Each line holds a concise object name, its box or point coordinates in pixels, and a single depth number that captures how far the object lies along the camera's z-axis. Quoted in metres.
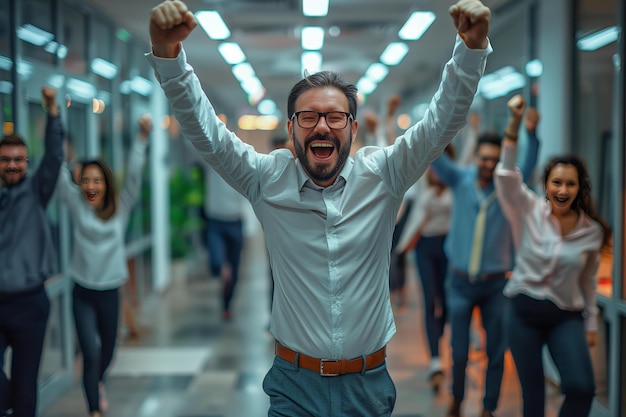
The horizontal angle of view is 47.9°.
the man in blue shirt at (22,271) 3.41
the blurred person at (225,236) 7.27
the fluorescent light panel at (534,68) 5.43
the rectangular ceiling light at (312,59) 7.57
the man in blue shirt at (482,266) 3.95
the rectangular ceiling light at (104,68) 6.25
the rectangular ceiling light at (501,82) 6.23
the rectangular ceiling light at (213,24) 4.87
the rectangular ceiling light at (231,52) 6.39
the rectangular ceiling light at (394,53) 6.82
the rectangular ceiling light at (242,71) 7.74
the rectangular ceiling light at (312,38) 5.83
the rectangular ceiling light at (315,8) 4.79
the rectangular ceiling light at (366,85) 9.30
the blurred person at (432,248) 4.98
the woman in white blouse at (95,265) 4.08
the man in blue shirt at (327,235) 2.07
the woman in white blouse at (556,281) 3.18
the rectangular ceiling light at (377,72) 8.14
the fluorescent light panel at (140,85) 7.91
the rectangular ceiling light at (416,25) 5.40
